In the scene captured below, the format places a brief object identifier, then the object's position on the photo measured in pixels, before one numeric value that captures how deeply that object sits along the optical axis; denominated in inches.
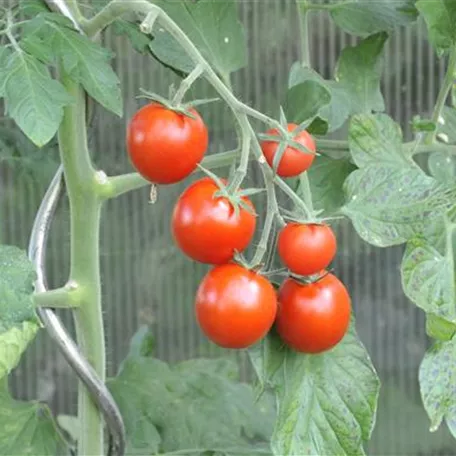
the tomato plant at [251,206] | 26.1
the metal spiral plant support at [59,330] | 28.6
